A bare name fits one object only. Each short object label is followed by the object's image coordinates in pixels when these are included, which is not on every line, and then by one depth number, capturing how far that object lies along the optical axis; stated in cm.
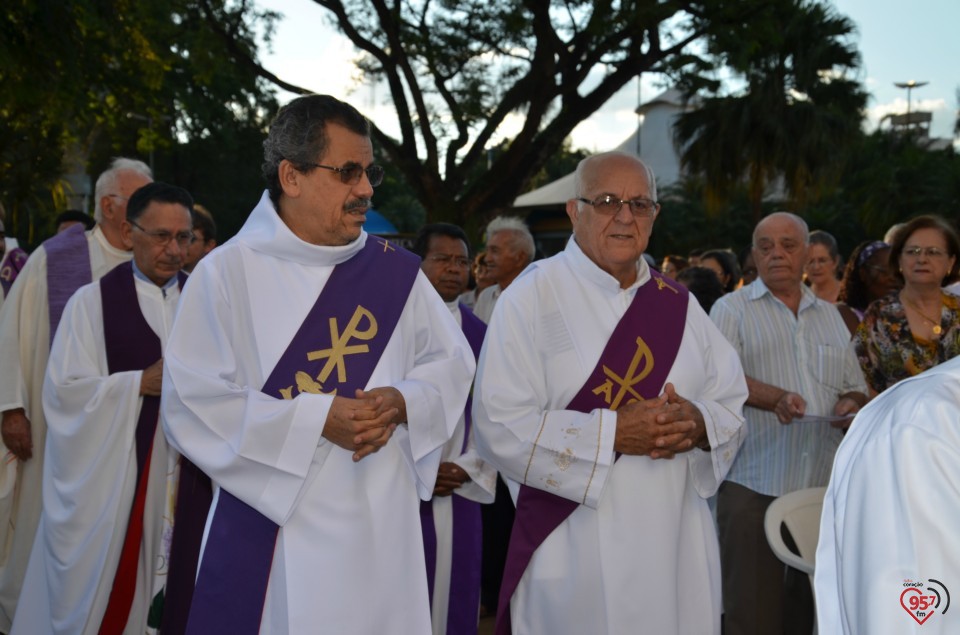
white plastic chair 382
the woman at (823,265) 700
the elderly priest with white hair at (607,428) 351
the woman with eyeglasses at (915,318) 481
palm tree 2414
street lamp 4922
